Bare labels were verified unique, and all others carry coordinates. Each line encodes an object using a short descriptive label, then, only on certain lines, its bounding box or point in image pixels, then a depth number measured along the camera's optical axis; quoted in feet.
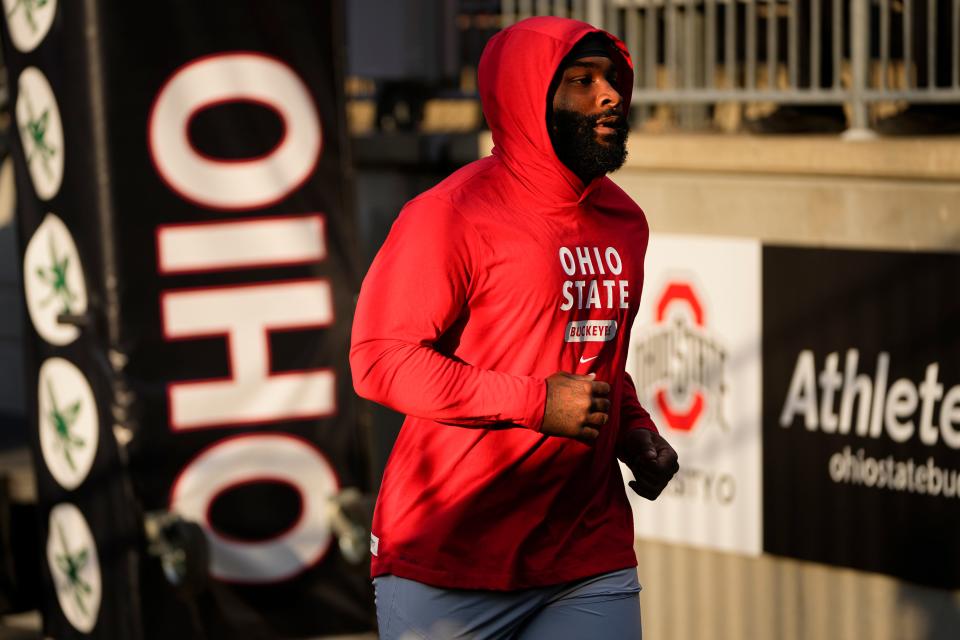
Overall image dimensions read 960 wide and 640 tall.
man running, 21.86
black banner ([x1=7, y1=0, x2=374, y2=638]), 41.19
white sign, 40.93
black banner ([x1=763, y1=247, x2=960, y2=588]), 36.88
